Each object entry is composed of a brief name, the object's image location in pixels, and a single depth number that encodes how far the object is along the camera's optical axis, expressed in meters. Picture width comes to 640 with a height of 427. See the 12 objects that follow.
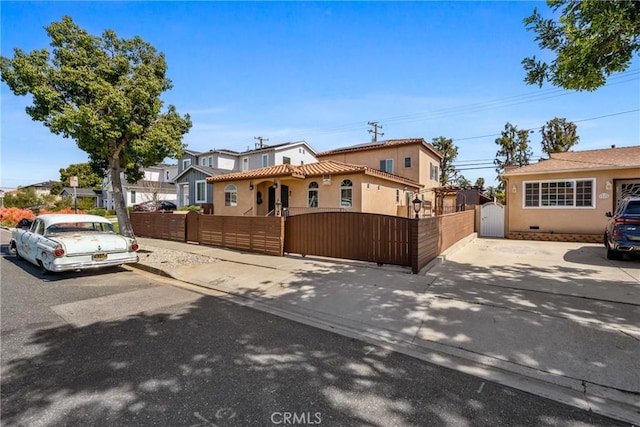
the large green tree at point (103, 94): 8.93
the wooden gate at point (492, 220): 16.58
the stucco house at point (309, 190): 14.83
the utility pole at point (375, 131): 34.59
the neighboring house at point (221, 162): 28.55
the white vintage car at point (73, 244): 6.91
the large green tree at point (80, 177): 51.38
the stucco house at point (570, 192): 13.62
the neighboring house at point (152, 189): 37.16
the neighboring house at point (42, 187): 60.22
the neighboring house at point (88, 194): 44.47
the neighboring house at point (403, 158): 21.31
